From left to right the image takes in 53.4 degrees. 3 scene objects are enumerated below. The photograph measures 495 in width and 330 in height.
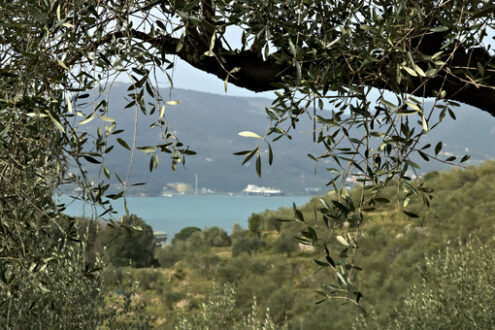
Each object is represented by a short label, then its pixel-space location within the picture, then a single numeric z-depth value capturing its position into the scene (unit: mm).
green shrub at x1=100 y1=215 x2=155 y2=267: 38125
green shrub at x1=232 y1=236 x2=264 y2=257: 35938
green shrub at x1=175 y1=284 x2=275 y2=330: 10070
